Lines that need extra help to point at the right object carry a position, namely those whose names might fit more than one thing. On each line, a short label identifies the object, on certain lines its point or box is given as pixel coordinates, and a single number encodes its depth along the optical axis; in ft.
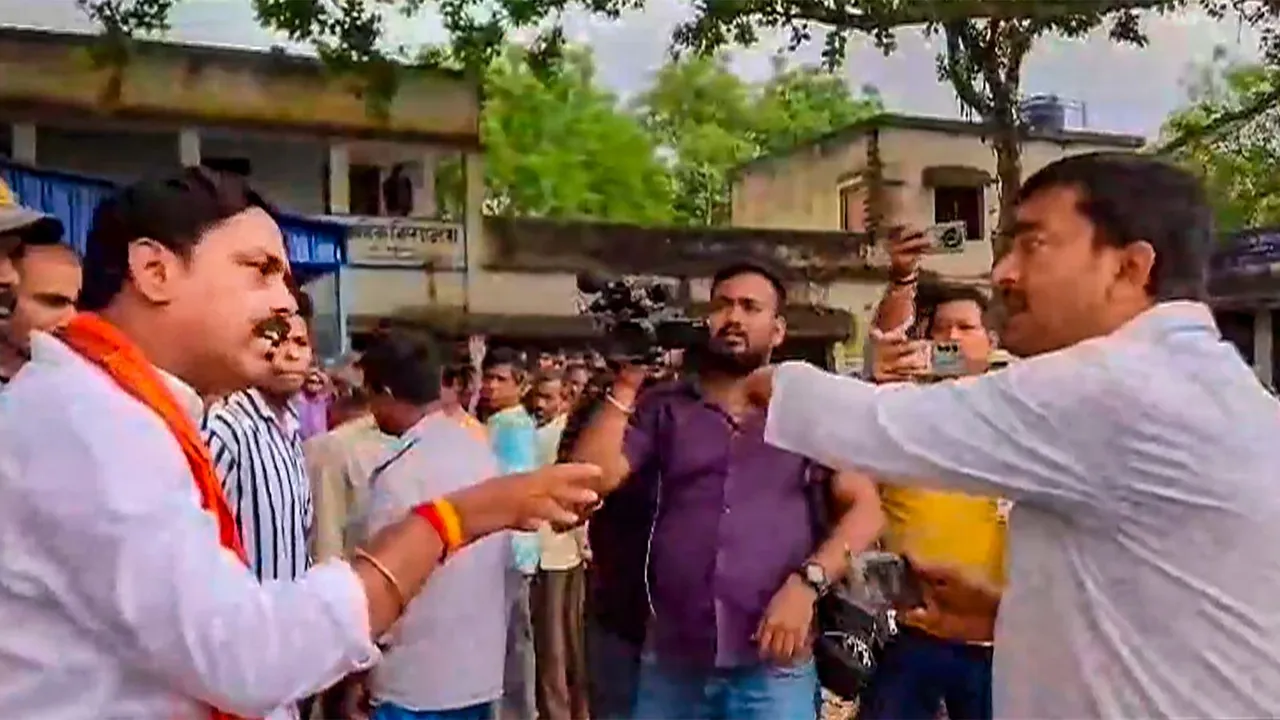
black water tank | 76.70
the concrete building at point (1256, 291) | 78.84
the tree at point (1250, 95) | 48.57
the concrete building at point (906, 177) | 79.51
